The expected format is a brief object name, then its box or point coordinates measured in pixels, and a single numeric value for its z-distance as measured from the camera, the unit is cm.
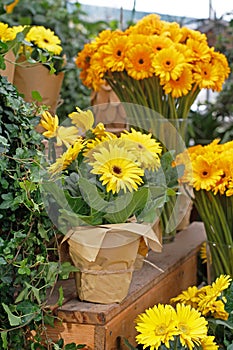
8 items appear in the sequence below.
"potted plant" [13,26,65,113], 192
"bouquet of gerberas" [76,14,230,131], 190
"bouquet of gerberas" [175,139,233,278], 180
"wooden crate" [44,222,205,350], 163
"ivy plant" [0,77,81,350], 158
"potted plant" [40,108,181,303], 159
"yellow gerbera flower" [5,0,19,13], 284
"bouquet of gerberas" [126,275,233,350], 158
